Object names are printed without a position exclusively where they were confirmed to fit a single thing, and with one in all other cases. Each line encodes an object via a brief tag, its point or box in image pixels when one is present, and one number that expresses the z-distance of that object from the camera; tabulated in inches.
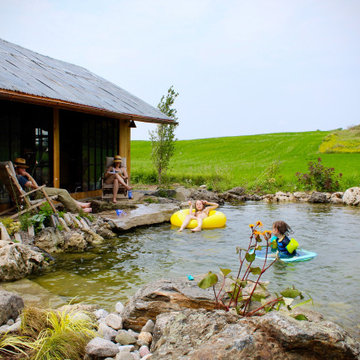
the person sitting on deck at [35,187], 350.0
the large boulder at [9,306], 169.0
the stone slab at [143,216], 388.8
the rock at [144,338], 151.6
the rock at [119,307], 192.1
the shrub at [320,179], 714.8
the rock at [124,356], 134.5
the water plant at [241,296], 143.6
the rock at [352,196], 610.2
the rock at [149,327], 160.8
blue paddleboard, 307.1
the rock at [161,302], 166.7
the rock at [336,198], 634.8
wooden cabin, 380.2
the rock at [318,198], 638.5
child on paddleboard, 307.9
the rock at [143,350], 142.9
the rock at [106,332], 157.9
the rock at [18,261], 246.1
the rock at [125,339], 153.1
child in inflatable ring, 412.2
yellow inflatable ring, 423.4
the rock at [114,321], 169.5
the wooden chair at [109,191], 470.9
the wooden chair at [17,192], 317.4
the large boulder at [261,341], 106.3
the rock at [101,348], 135.9
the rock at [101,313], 182.5
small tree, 740.0
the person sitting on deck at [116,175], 462.0
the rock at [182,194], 599.5
